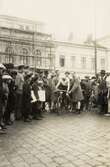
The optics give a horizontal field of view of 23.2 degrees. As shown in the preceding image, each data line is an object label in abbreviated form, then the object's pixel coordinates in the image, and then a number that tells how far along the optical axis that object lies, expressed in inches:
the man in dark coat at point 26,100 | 365.1
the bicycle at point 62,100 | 481.8
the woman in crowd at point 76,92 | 466.2
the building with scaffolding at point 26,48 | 1170.6
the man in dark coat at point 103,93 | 457.1
